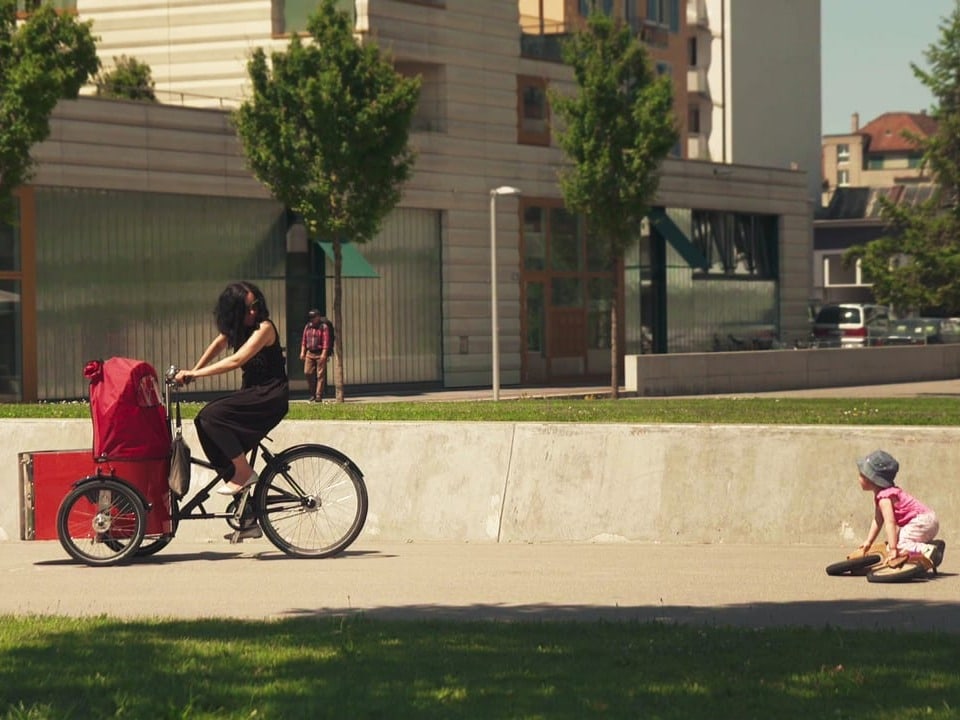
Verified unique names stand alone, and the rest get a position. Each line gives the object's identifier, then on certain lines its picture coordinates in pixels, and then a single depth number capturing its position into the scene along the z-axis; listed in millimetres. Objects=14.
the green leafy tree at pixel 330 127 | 33969
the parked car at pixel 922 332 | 57219
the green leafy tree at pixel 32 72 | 28703
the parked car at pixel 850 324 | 58000
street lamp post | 36438
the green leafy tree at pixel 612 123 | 37625
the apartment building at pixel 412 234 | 34562
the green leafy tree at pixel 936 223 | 39906
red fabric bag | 10953
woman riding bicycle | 11023
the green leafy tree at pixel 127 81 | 38062
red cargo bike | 11039
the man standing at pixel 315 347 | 36138
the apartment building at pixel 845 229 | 95688
